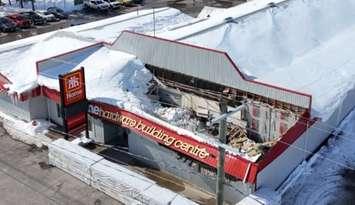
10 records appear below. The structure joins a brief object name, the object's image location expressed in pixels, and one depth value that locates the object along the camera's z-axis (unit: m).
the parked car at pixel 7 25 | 47.94
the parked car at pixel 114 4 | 56.22
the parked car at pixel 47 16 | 51.00
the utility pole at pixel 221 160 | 15.05
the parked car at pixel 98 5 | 55.16
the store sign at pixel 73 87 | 25.25
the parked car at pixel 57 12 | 52.38
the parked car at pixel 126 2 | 57.80
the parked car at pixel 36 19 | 50.47
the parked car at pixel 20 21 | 48.92
